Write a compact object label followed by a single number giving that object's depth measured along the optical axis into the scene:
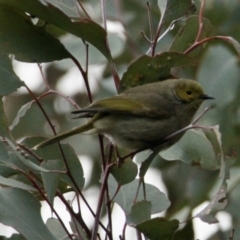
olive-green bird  5.24
